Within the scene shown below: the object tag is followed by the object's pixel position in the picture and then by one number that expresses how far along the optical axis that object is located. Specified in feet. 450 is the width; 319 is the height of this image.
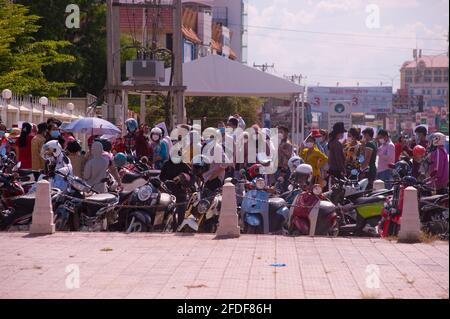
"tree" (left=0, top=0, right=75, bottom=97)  115.14
